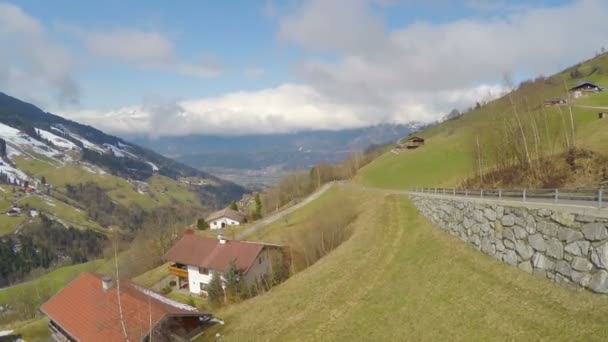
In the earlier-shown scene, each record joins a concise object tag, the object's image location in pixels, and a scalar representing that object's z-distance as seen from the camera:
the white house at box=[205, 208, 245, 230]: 131.12
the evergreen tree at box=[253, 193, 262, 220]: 130.20
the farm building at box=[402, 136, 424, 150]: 151.19
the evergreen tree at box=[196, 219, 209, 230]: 131.77
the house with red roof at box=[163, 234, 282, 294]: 62.69
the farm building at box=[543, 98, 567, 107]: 109.93
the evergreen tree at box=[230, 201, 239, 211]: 148.31
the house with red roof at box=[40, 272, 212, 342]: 32.59
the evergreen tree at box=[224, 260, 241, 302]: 53.91
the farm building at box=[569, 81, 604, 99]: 131.75
